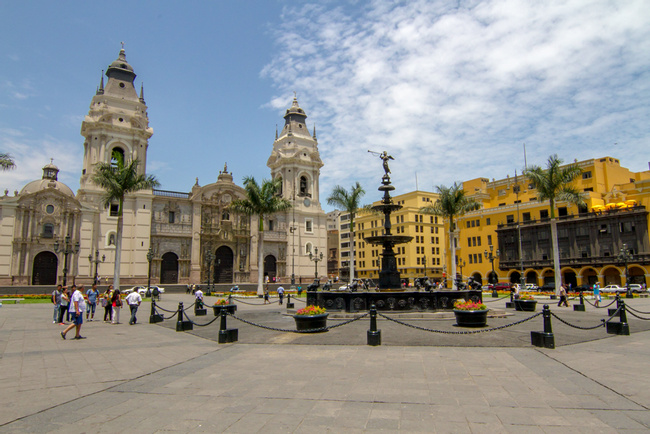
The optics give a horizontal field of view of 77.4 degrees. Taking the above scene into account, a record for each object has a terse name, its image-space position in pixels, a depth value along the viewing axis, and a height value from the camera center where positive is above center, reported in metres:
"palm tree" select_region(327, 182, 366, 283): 45.00 +8.09
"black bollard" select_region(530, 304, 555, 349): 10.88 -1.79
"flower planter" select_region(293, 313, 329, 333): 13.41 -1.65
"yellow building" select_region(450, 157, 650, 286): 46.72 +5.22
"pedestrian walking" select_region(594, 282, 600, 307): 26.01 -1.48
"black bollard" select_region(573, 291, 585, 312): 21.77 -2.04
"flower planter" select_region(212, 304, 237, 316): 18.32 -1.61
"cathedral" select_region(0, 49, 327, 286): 46.88 +6.69
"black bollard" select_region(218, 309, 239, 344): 12.45 -1.90
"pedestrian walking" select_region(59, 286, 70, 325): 17.67 -1.36
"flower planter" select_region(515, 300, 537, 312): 21.41 -1.83
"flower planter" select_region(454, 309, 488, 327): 14.17 -1.66
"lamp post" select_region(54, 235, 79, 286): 33.34 +2.69
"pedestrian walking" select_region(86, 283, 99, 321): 19.73 -1.24
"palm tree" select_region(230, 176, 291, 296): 41.06 +7.46
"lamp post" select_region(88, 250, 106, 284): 44.22 +1.79
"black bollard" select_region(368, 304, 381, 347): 11.54 -1.78
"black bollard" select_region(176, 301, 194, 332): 15.41 -1.94
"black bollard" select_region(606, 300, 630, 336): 13.34 -1.85
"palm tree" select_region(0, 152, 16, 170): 20.48 +5.60
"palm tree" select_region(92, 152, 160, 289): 35.78 +8.20
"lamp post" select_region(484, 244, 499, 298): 57.45 +2.20
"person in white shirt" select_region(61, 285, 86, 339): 13.36 -1.23
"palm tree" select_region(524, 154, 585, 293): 33.22 +7.57
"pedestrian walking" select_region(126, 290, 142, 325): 17.73 -1.32
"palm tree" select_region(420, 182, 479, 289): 43.22 +7.47
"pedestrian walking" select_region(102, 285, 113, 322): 18.53 -1.48
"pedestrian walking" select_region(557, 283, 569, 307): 24.22 -1.60
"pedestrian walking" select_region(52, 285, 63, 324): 18.08 -1.41
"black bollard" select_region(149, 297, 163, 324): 18.30 -1.98
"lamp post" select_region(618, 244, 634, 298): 33.40 +0.88
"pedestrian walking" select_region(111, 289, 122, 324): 18.25 -1.42
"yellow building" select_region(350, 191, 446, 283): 76.25 +6.63
